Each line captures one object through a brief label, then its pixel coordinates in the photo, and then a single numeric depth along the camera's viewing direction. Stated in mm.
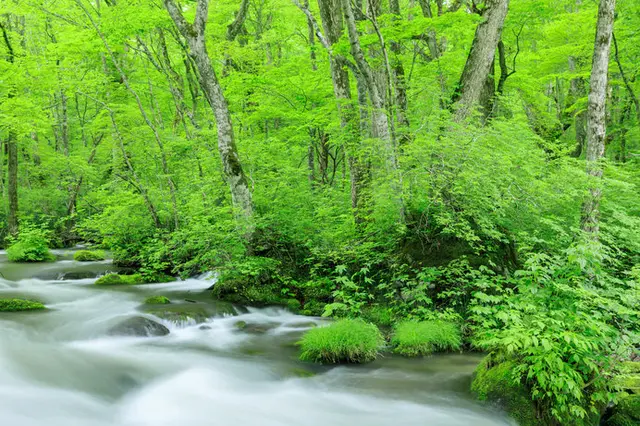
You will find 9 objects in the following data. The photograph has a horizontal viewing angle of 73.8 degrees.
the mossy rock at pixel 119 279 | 11164
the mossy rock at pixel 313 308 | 8734
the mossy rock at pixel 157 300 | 9039
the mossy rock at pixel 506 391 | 4316
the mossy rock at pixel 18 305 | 7883
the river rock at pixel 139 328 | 7086
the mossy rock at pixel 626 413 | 4125
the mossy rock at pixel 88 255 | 14748
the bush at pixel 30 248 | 14039
